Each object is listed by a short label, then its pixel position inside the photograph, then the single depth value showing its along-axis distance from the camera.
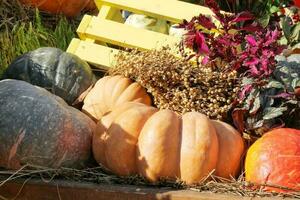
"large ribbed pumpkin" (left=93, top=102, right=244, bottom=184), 3.17
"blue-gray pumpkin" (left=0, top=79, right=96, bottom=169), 3.21
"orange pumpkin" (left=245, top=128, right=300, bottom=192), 3.09
